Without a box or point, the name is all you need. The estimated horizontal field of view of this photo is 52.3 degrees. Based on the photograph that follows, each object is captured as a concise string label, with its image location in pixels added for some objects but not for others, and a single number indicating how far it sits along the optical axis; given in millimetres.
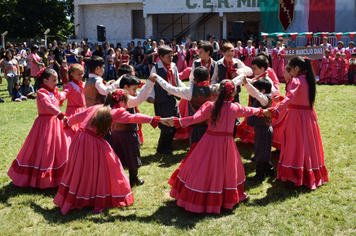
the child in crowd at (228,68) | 6297
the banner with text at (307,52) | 15727
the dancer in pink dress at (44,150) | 4938
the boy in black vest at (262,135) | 5047
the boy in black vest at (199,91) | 4730
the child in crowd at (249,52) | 16973
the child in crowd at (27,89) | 12955
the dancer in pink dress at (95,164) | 4172
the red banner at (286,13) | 20344
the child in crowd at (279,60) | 15727
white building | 23703
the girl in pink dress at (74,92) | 5391
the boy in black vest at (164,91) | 6078
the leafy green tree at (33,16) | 34031
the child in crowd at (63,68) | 14476
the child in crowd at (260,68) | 5400
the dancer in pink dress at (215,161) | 4145
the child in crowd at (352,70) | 14422
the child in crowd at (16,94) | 12375
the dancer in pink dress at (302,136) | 4832
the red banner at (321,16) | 19891
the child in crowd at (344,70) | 14523
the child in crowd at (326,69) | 14773
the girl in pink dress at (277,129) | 6301
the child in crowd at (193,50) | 17238
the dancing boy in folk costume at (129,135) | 4820
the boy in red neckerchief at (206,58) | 6320
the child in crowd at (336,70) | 14555
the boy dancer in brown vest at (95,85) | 5270
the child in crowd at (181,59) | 17359
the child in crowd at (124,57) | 16989
